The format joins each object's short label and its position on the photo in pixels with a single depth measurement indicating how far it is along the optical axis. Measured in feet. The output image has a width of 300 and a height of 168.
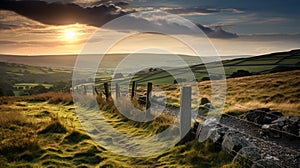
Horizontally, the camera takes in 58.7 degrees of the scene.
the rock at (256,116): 46.50
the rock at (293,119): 38.77
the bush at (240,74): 187.93
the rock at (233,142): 24.87
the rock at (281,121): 39.30
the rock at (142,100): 51.07
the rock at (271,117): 44.91
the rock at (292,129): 37.60
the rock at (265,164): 21.29
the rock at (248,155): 22.56
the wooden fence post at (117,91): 58.14
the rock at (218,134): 27.89
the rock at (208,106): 65.69
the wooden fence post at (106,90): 63.61
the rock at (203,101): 70.64
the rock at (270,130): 38.84
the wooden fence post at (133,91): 55.65
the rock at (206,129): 29.48
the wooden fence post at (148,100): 42.32
